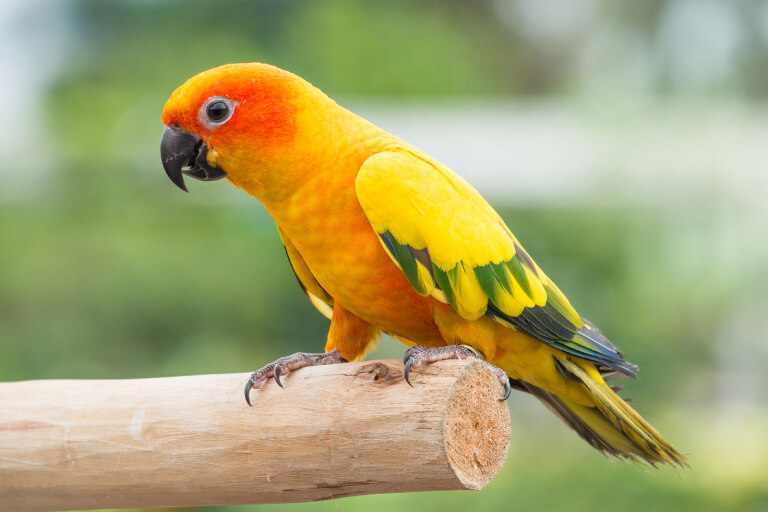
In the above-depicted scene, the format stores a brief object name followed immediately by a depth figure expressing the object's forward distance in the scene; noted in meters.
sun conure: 2.59
